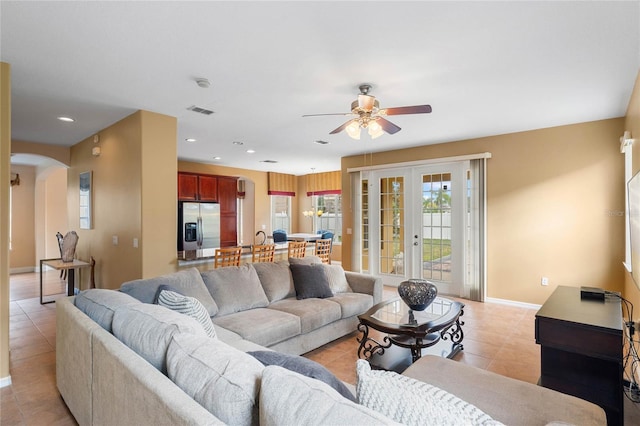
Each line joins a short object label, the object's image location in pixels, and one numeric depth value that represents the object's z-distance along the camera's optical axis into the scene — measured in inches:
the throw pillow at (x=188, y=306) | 81.7
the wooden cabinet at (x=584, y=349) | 78.2
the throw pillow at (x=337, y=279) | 152.7
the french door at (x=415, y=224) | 219.9
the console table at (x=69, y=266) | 191.7
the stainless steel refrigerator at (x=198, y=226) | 265.7
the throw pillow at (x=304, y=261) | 152.4
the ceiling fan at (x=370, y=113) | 114.4
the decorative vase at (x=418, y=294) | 114.2
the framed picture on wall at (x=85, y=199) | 200.7
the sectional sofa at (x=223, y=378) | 37.7
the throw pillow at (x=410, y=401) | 35.9
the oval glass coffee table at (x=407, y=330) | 105.8
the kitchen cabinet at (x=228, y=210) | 307.3
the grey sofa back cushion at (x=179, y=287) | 102.1
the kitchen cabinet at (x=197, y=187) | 276.9
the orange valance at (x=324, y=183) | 375.9
